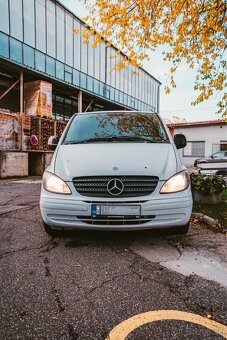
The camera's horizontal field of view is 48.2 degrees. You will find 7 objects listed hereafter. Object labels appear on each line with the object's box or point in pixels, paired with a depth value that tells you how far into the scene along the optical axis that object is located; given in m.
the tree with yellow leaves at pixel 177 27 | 6.39
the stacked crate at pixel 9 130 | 10.95
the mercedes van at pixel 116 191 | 2.78
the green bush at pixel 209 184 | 5.44
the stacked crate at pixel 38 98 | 16.59
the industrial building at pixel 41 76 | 11.89
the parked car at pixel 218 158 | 16.50
